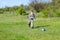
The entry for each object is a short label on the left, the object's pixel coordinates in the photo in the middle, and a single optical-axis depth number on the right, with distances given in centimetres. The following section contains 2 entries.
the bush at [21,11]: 2556
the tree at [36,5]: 2606
